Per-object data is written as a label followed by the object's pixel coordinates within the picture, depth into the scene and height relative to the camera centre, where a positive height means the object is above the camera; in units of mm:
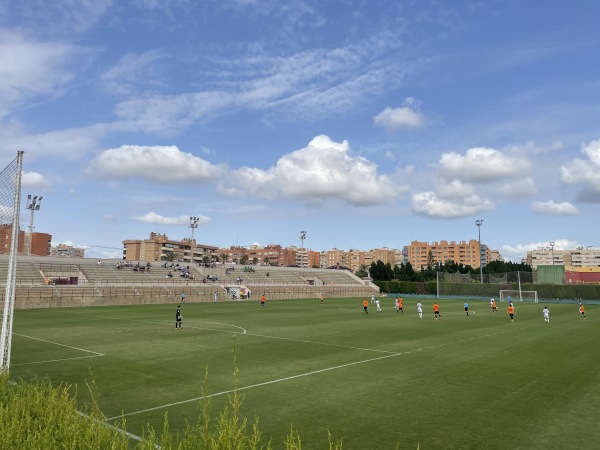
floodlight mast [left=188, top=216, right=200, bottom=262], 100444 +11480
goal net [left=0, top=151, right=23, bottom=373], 14698 +1550
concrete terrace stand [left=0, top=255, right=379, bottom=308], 56062 -1492
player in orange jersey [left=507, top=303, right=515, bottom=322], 36250 -2905
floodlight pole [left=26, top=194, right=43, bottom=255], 77125 +11651
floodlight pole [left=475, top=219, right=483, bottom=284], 108412 +12636
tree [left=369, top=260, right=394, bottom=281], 122062 +910
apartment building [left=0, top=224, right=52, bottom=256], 120312 +8292
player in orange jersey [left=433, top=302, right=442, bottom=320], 38006 -3483
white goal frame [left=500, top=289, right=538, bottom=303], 76000 -3305
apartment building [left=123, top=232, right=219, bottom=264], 183750 +10745
